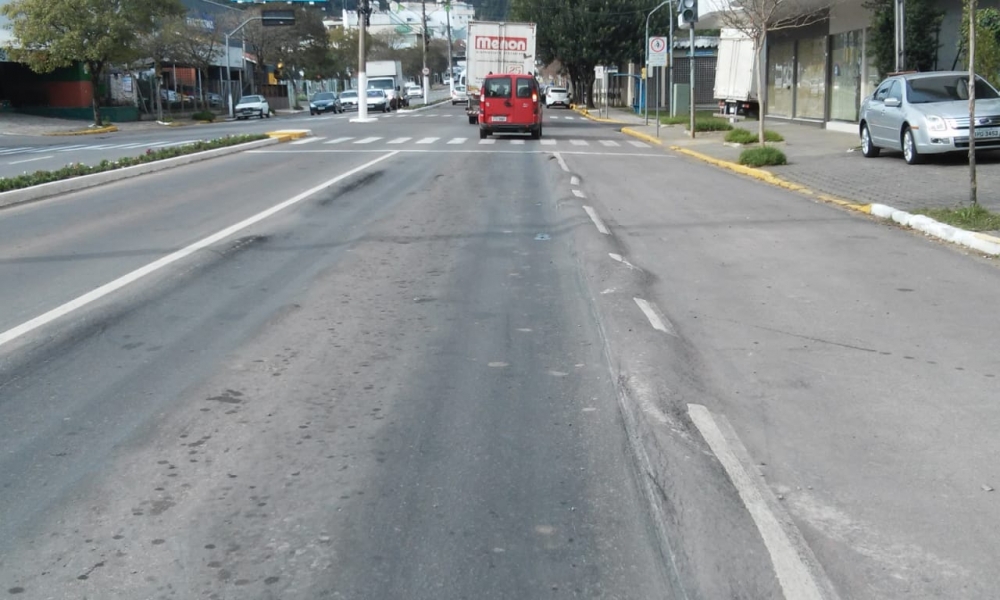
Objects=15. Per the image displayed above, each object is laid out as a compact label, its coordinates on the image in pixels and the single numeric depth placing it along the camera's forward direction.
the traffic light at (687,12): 28.31
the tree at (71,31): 48.31
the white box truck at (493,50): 43.72
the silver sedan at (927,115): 18.91
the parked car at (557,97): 69.81
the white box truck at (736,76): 41.06
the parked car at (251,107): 63.31
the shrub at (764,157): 21.97
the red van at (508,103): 33.00
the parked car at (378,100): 64.19
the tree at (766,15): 23.45
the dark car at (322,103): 68.06
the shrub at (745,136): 28.28
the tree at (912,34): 25.69
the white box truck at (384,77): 70.50
